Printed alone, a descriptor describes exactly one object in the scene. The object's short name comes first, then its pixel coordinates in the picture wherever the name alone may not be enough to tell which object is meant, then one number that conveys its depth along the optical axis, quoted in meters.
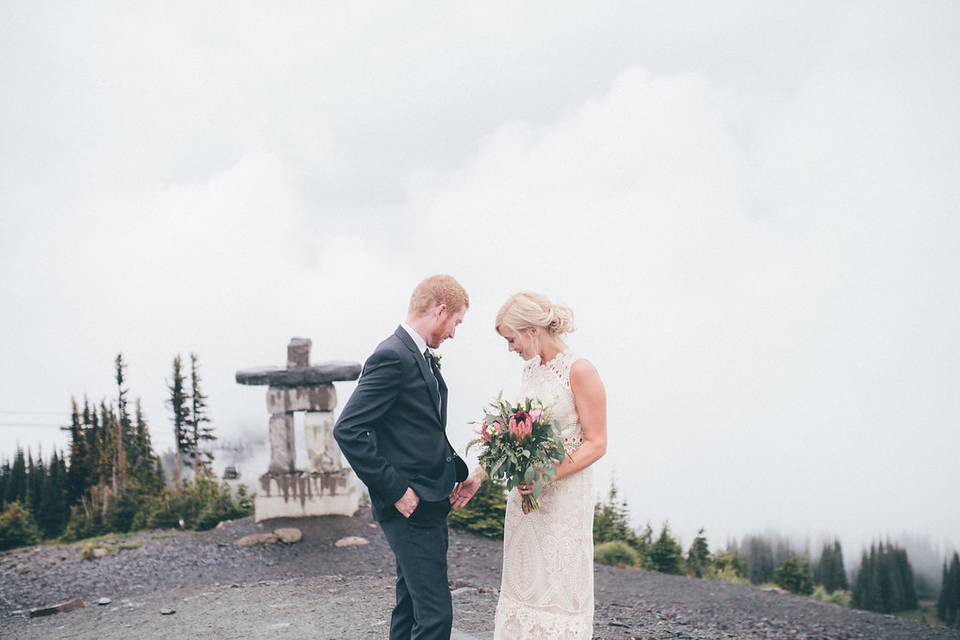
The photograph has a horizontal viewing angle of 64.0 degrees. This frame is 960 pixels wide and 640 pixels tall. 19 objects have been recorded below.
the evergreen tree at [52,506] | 17.47
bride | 4.36
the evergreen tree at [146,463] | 17.94
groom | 3.94
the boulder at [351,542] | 11.88
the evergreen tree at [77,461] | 18.70
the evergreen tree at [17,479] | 19.59
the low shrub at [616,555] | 13.10
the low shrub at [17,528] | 14.25
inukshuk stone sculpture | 13.05
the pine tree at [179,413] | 21.39
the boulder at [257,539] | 12.25
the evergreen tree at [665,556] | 13.07
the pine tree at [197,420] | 21.38
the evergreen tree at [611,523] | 14.46
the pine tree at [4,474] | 20.16
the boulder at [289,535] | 12.20
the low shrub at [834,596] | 11.65
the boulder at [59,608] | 9.16
